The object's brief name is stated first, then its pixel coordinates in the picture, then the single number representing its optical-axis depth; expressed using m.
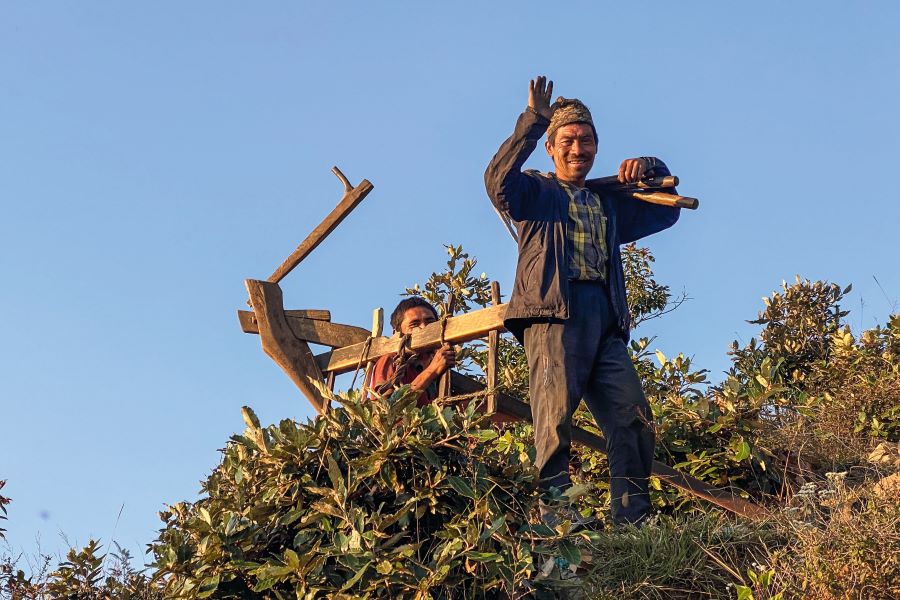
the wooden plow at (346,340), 7.04
